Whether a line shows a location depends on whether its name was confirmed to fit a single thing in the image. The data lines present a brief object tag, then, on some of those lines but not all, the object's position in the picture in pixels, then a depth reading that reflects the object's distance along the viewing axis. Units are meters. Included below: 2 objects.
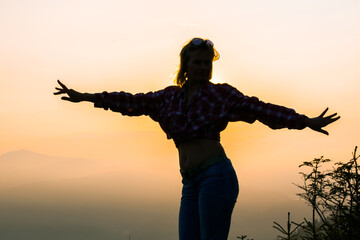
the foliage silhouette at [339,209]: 4.83
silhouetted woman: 3.47
